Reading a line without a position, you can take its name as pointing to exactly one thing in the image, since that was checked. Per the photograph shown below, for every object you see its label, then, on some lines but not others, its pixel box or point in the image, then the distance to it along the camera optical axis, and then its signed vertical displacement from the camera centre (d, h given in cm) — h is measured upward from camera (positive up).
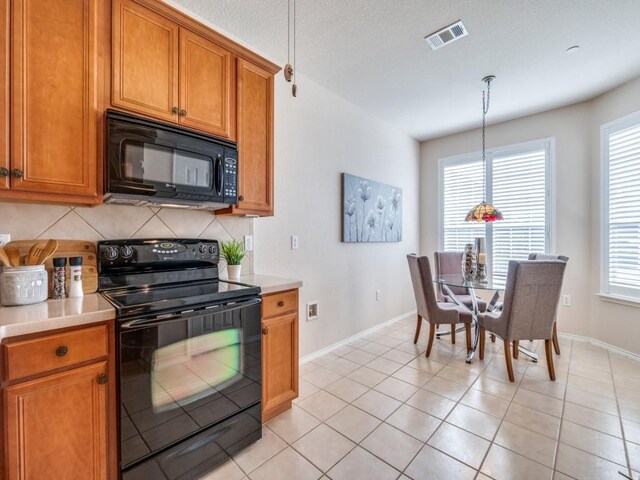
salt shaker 145 -20
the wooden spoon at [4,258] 129 -9
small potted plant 208 -14
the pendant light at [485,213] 289 +26
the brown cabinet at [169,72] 151 +95
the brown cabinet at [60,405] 105 -65
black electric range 129 -60
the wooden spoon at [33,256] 139 -9
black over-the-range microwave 145 +40
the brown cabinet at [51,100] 122 +61
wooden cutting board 150 -10
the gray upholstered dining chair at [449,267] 367 -37
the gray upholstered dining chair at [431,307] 289 -69
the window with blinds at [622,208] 290 +32
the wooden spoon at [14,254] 136 -8
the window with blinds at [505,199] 367 +54
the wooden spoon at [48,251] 140 -7
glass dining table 279 -64
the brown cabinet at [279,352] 188 -76
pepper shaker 143 -20
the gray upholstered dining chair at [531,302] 240 -53
